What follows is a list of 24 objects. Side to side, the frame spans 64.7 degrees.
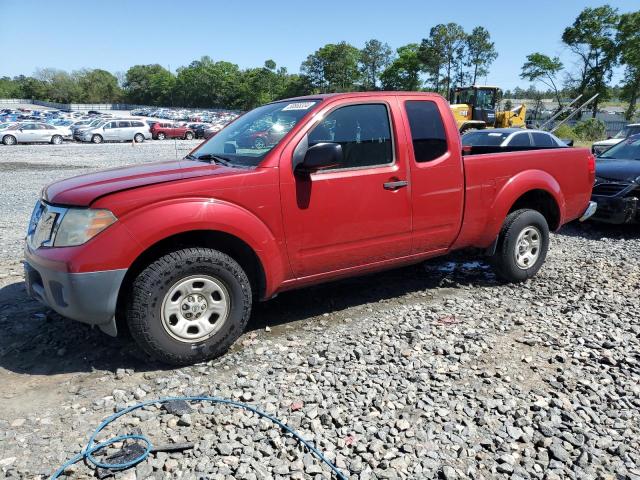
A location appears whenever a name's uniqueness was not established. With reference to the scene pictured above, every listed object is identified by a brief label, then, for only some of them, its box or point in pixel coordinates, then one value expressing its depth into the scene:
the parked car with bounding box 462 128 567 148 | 11.23
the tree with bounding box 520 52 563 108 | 71.00
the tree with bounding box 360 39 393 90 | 115.69
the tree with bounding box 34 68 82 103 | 128.12
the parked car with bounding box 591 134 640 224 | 7.85
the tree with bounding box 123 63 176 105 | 132.75
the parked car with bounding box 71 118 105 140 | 34.81
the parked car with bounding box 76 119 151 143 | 34.81
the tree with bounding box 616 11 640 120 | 58.16
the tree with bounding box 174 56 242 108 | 122.31
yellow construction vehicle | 28.02
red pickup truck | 3.29
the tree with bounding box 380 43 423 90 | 101.44
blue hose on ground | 2.55
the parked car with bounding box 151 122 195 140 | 40.75
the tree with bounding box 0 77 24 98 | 138.71
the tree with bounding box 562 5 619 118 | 62.41
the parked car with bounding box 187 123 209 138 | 43.29
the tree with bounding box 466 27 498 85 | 96.38
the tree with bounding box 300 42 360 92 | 112.94
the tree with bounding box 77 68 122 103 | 130.25
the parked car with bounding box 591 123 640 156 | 17.52
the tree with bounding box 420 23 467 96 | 95.62
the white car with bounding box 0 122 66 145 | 31.71
